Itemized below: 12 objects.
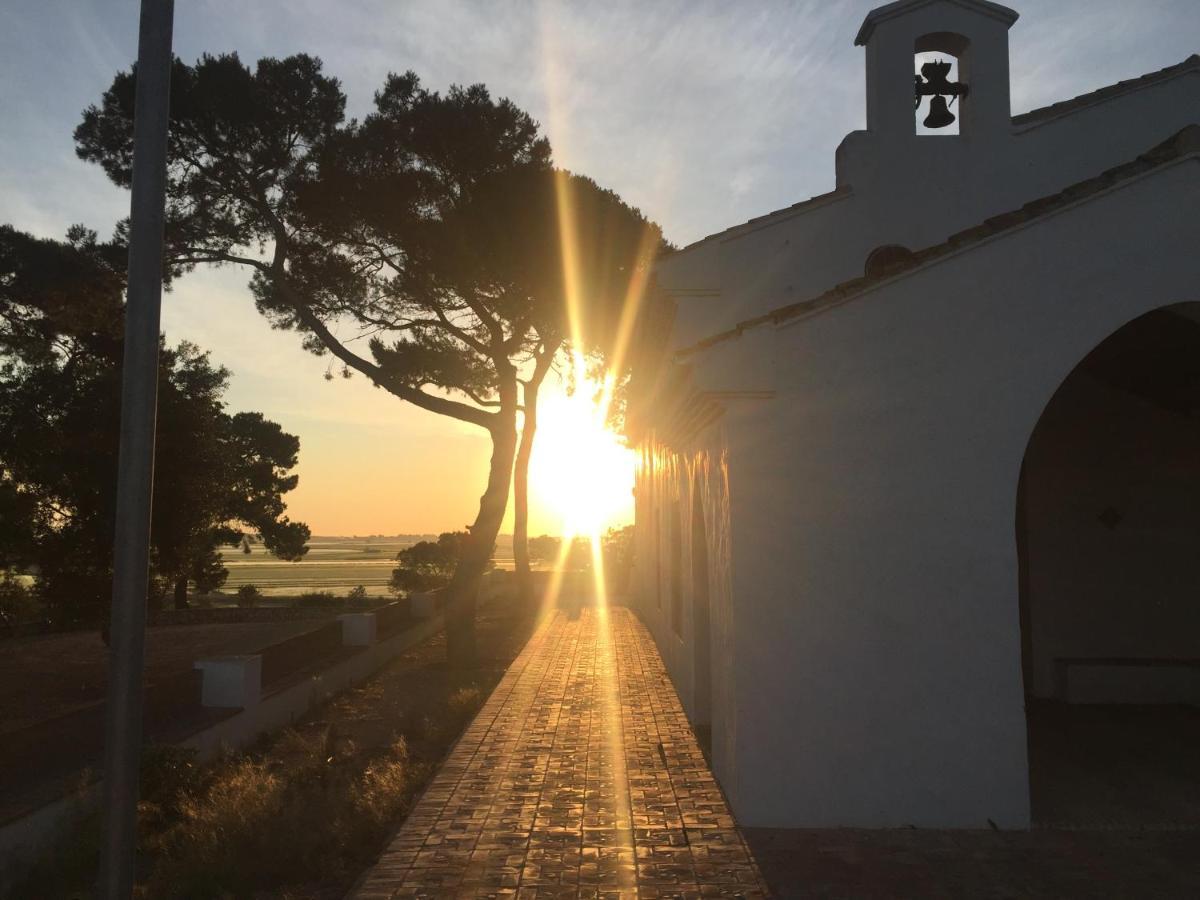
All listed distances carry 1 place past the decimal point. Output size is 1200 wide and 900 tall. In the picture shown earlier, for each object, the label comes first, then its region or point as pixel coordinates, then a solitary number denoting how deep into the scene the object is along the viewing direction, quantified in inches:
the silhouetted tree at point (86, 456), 590.6
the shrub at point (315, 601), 1066.1
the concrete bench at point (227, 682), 438.3
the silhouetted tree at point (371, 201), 669.9
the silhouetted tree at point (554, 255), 705.0
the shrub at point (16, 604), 791.1
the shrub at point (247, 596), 1143.0
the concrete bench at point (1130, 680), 423.5
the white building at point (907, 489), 273.9
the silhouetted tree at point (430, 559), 1443.2
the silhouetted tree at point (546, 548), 2645.2
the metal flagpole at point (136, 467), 177.5
